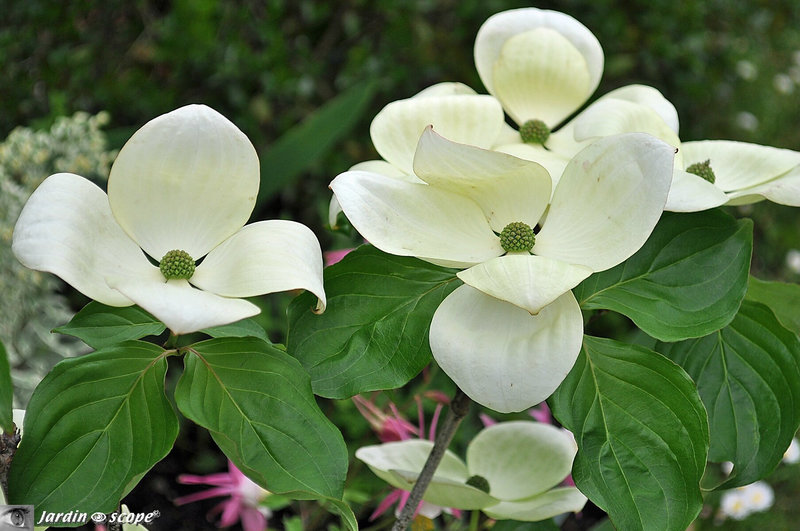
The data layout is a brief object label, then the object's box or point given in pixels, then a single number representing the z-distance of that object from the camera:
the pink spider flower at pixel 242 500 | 1.18
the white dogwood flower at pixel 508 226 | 0.73
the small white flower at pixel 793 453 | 1.40
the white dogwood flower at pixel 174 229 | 0.73
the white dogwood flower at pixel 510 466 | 0.86
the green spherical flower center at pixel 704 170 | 0.81
